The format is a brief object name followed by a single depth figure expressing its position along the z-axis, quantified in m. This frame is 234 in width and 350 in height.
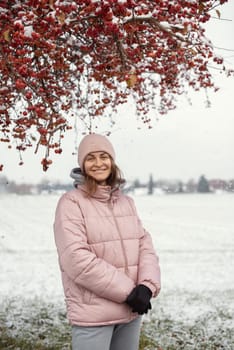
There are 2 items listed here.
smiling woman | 2.69
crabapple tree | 3.58
